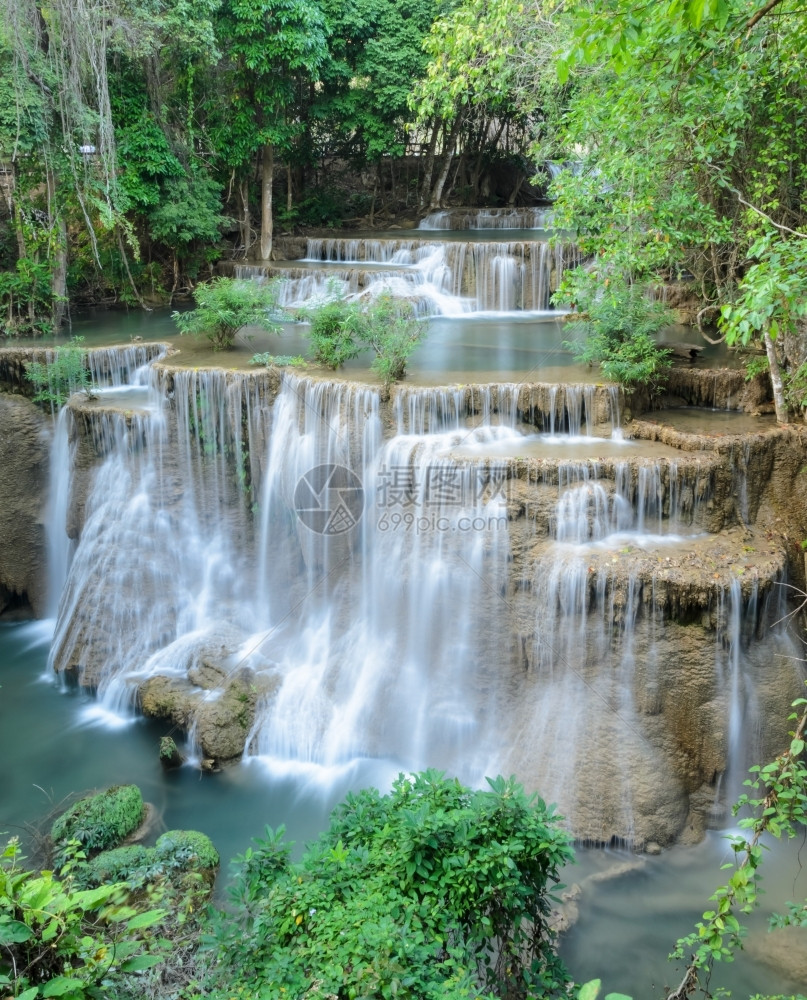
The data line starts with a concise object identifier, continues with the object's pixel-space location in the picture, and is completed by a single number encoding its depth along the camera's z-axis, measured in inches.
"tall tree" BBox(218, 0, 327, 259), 569.0
